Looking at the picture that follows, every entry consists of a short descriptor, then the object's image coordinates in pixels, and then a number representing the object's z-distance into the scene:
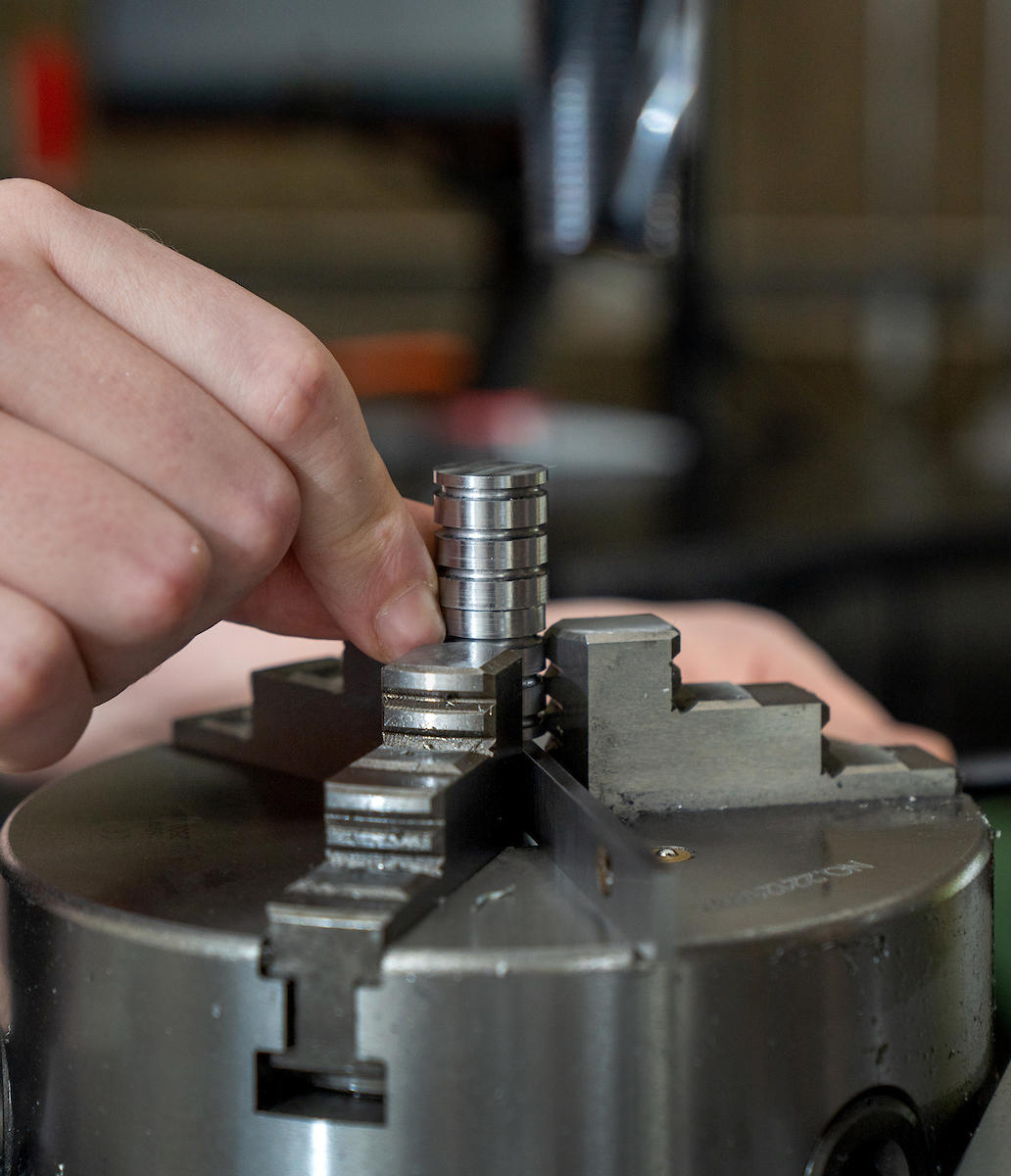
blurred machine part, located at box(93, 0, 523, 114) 0.91
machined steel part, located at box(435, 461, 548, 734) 0.49
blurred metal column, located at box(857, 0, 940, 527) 4.24
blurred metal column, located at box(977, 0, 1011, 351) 4.23
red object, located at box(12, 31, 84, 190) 1.56
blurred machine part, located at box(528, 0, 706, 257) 0.76
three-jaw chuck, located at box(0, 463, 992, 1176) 0.45
